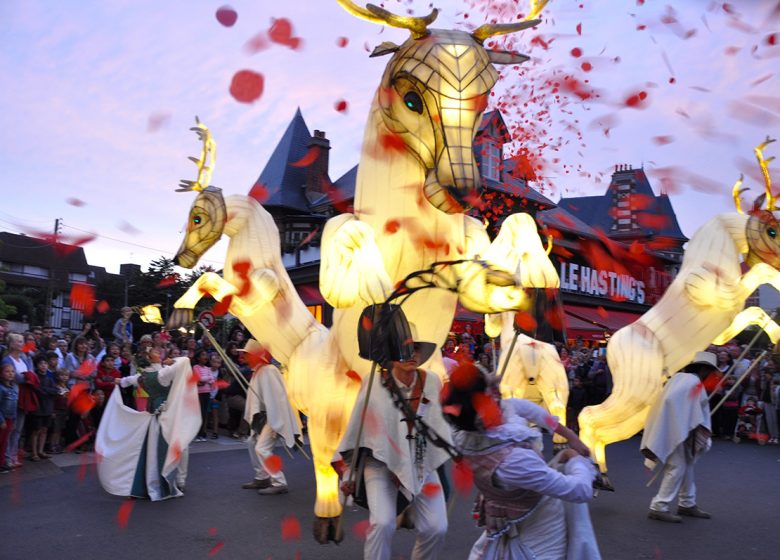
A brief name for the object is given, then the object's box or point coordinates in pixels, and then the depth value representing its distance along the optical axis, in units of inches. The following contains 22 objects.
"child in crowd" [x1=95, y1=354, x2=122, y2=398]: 380.5
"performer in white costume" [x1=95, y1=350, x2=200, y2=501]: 284.2
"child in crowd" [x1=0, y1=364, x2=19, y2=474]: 305.7
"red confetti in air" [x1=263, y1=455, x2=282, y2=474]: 290.4
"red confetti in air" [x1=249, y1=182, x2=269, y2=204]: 182.4
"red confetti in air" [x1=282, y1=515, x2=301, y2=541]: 223.0
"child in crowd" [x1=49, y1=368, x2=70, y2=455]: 352.8
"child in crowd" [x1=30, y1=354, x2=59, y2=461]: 335.6
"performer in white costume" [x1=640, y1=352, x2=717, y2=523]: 246.4
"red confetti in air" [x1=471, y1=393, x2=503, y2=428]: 107.1
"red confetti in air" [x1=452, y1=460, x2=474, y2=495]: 119.5
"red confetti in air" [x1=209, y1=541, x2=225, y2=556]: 205.1
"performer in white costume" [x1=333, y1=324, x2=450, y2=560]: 133.4
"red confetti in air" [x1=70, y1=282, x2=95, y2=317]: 211.9
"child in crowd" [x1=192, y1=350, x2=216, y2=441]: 417.1
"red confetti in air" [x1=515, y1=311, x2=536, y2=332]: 123.0
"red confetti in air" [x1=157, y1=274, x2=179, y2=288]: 209.9
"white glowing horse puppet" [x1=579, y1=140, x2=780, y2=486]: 212.4
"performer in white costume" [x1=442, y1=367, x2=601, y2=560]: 105.7
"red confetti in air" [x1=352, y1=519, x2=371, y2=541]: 216.2
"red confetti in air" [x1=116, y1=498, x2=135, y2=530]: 241.6
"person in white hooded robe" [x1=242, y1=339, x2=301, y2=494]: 289.4
